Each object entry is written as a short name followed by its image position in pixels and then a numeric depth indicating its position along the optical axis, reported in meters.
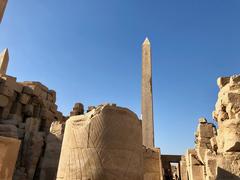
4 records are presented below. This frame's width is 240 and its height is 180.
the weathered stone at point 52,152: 8.97
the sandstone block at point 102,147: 3.49
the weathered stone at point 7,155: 3.76
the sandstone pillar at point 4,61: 14.18
